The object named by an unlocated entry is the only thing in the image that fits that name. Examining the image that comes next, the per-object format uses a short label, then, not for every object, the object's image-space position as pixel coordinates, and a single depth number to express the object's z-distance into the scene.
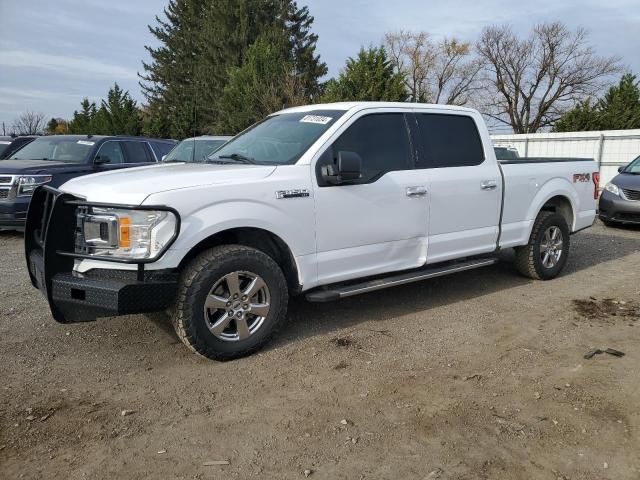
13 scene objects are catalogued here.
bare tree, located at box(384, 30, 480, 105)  51.88
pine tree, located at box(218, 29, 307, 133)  26.11
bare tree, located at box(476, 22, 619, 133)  47.47
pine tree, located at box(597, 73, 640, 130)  24.56
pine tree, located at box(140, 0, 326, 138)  37.25
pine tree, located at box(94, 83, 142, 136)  31.55
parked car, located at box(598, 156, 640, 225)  10.41
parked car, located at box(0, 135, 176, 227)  8.48
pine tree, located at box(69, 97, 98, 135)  34.59
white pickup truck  3.64
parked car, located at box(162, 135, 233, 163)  10.89
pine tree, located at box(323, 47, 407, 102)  20.20
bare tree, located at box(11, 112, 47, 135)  47.80
